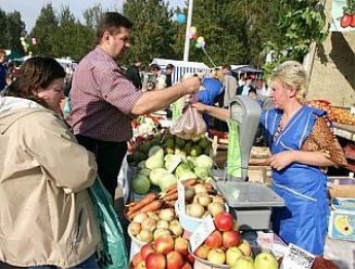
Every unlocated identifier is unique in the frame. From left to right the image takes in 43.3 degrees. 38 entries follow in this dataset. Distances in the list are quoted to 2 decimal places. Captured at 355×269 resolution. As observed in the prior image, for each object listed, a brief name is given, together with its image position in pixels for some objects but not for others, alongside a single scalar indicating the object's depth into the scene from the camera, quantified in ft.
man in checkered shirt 9.16
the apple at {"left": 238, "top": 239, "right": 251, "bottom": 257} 7.04
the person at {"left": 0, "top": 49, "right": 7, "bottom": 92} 28.40
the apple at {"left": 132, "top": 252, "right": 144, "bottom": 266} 7.61
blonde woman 8.71
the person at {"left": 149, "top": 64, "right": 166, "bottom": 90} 43.64
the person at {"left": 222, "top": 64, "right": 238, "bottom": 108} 31.22
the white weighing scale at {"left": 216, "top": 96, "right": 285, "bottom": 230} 7.79
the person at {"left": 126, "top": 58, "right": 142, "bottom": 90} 27.68
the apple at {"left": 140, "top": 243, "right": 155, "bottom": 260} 7.47
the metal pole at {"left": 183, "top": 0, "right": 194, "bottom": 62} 47.85
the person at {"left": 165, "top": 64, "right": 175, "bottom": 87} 40.27
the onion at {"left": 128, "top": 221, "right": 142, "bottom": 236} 8.53
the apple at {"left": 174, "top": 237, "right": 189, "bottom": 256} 7.57
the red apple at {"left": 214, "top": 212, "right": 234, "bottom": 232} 7.22
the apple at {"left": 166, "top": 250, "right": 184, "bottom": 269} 7.17
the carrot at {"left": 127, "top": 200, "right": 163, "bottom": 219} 9.20
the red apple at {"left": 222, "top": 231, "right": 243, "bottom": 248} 7.07
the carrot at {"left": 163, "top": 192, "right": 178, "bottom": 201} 9.71
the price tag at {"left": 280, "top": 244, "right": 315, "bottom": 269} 6.28
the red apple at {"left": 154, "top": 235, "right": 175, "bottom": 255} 7.43
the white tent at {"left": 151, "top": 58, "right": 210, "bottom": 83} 61.79
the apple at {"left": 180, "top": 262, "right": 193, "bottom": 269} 7.28
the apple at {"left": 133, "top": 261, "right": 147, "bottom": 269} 7.43
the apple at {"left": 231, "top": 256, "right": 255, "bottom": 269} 6.57
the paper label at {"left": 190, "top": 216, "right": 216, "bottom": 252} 7.13
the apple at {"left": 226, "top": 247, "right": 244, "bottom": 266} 6.83
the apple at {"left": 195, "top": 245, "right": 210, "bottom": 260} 7.04
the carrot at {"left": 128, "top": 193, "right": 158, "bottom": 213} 9.45
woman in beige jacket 6.36
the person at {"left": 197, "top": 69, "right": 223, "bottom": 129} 27.32
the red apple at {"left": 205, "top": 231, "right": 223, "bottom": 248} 7.05
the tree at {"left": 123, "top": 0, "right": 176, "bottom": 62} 104.53
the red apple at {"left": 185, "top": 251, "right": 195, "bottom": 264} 7.51
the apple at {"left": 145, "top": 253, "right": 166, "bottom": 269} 7.07
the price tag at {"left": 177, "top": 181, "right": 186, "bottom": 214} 8.14
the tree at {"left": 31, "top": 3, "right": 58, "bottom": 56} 141.08
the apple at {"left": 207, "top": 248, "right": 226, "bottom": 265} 6.84
